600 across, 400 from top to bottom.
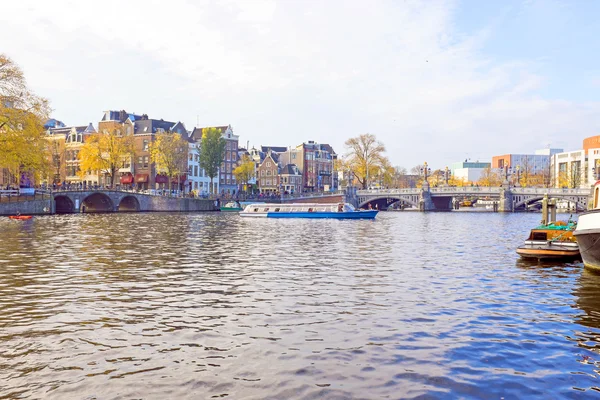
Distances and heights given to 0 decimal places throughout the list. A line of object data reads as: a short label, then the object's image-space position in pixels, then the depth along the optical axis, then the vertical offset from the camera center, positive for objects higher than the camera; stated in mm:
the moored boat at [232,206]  98650 -3326
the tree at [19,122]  54594 +6629
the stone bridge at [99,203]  68250 -2304
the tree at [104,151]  87125 +5790
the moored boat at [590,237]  21594 -1952
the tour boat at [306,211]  71312 -3095
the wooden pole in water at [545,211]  40012 -1671
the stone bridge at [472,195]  93562 -1246
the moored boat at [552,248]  26547 -2876
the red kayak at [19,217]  56438 -3016
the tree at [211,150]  98812 +6738
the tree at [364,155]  124562 +7453
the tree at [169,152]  91062 +5934
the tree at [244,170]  116375 +3698
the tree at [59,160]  96850 +4953
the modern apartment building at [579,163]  140500 +7434
